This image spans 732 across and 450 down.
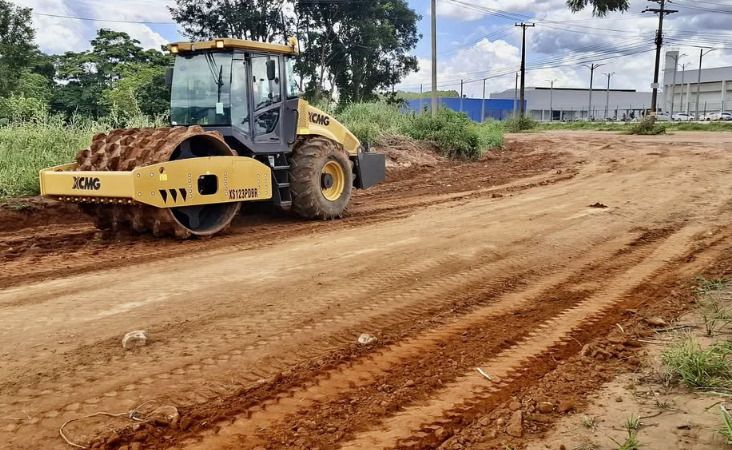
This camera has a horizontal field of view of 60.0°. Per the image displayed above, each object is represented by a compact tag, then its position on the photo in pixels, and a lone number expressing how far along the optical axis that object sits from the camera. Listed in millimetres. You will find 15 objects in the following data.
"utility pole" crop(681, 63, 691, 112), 90162
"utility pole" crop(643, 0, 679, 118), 41509
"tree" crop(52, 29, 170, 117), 35500
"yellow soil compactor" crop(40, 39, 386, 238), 7891
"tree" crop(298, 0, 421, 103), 36344
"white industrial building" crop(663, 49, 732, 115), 92938
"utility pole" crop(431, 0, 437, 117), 25797
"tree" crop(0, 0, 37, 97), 29156
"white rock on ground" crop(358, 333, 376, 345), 4538
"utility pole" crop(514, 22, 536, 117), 48125
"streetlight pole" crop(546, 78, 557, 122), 97525
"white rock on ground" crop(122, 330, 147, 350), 4324
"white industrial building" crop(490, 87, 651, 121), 106062
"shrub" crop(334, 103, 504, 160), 21250
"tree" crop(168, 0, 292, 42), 34312
